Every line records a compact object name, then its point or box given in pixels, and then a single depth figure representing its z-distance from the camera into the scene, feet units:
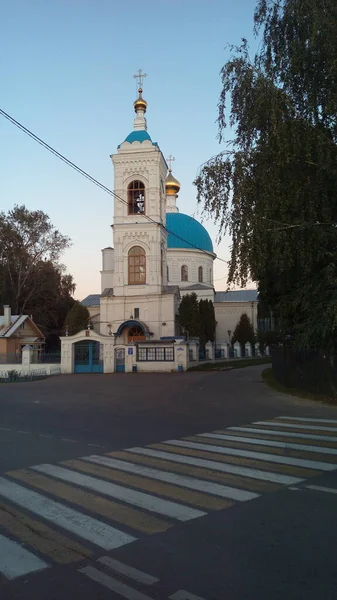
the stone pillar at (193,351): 119.34
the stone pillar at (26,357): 109.29
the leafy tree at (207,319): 164.45
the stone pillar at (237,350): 161.99
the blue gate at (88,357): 109.40
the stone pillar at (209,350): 137.83
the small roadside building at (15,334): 132.77
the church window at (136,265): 137.69
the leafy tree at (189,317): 150.41
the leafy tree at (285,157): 44.86
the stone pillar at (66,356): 110.42
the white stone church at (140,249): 133.80
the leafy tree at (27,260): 157.58
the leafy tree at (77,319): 156.25
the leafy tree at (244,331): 183.11
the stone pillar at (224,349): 152.66
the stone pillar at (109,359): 107.76
